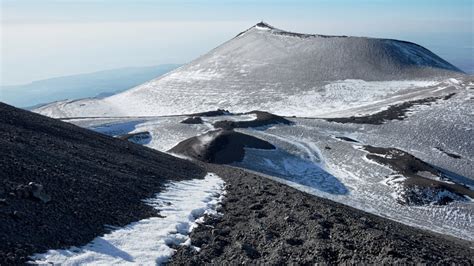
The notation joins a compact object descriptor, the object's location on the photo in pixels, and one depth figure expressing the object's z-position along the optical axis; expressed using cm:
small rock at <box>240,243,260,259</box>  1273
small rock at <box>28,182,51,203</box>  1396
